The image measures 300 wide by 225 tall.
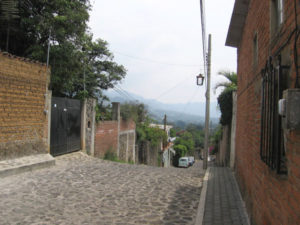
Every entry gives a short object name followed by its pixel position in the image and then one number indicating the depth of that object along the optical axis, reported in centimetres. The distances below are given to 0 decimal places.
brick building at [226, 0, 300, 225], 253
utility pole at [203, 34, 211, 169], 1344
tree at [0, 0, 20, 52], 1271
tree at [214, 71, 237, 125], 1483
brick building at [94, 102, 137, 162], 1528
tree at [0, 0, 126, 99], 1381
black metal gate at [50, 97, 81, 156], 1133
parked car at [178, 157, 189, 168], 3981
